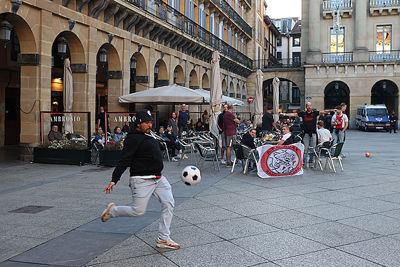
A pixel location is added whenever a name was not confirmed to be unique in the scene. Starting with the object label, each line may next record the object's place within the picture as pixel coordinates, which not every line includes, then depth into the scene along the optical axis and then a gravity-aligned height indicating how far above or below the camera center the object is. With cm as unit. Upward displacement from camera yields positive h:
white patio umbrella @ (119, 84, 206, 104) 1674 +114
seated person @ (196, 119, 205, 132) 2086 -2
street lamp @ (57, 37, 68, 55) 1599 +288
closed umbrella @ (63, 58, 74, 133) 1504 +128
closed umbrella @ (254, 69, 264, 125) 1944 +113
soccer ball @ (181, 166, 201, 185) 562 -62
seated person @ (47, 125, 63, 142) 1373 -27
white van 3584 +73
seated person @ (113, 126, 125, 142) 1391 -27
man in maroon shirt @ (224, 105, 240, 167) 1312 -10
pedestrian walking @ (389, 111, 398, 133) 3534 +49
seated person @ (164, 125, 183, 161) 1482 -51
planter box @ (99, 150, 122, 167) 1268 -86
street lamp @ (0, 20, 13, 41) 1351 +287
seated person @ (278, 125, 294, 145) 1117 -28
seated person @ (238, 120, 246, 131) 2163 +4
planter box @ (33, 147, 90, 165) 1306 -87
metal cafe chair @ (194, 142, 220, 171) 1185 -70
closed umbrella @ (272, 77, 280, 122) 2297 +138
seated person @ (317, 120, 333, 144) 1321 -24
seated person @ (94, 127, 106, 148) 1413 -37
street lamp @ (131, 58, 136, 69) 2152 +302
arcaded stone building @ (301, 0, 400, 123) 4216 +765
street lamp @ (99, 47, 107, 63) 1867 +295
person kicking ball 508 -56
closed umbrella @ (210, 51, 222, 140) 1360 +97
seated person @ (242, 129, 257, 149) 1153 -31
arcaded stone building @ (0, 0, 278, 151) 1409 +325
